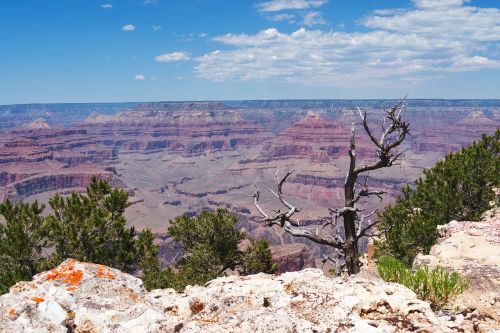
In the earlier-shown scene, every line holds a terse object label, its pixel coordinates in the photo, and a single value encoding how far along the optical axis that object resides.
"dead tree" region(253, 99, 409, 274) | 14.79
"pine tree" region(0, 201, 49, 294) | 29.95
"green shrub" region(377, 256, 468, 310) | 10.49
